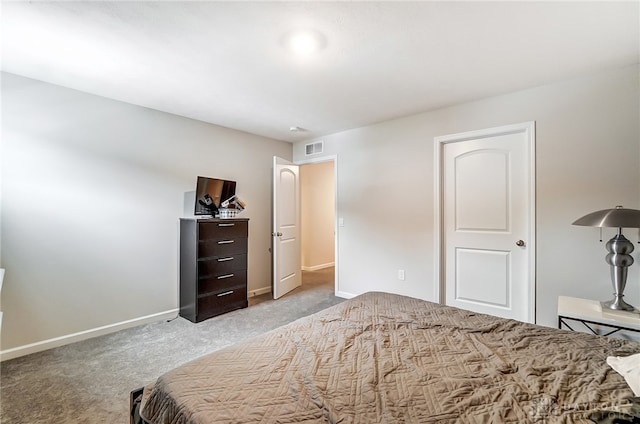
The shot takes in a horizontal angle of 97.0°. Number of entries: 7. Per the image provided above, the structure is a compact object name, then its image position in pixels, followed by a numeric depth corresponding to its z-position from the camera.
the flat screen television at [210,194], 3.51
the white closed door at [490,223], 2.82
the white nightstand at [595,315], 1.92
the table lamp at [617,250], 1.99
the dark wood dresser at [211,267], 3.25
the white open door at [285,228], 4.13
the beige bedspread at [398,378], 0.92
